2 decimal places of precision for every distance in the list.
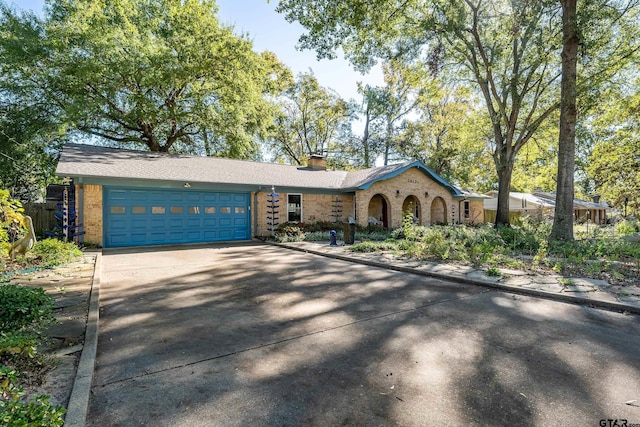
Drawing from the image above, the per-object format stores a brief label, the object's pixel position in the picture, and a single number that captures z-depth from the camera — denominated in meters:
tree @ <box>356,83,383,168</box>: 31.91
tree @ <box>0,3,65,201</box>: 16.53
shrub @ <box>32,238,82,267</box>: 8.20
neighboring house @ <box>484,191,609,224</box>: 29.16
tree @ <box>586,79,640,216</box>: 15.33
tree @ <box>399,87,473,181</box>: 31.08
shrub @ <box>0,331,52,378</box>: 2.74
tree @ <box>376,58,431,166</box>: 32.00
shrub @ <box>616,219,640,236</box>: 16.56
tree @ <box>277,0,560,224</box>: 13.40
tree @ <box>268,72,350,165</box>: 32.09
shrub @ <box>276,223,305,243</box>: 14.66
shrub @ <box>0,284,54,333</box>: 3.40
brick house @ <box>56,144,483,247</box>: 12.38
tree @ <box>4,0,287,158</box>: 16.91
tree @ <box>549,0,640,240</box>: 10.98
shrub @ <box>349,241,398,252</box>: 11.47
